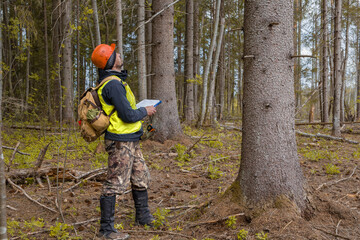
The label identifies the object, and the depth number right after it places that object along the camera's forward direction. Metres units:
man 3.14
